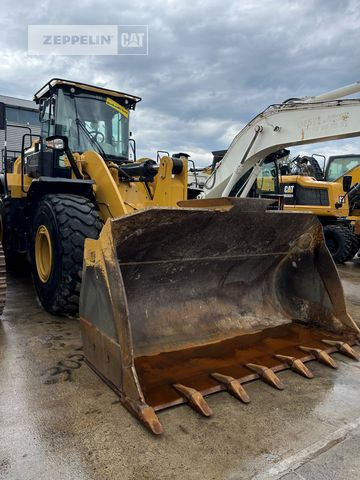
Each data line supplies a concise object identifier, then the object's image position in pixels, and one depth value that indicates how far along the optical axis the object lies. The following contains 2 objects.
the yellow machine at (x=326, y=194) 9.04
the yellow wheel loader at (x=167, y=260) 2.69
